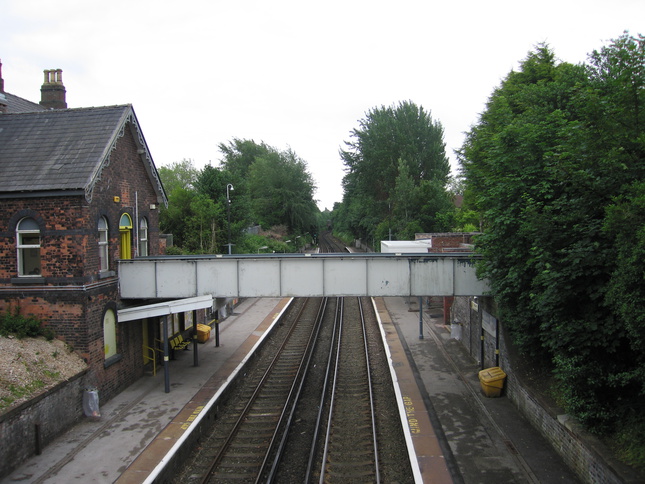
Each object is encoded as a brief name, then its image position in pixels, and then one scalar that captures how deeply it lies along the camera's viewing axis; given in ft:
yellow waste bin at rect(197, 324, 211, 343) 71.82
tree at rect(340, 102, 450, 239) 160.15
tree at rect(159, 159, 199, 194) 189.80
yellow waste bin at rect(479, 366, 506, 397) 48.11
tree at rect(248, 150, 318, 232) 192.44
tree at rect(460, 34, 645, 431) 27.43
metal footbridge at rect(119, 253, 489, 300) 51.85
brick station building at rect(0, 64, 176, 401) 45.16
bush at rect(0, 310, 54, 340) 43.32
